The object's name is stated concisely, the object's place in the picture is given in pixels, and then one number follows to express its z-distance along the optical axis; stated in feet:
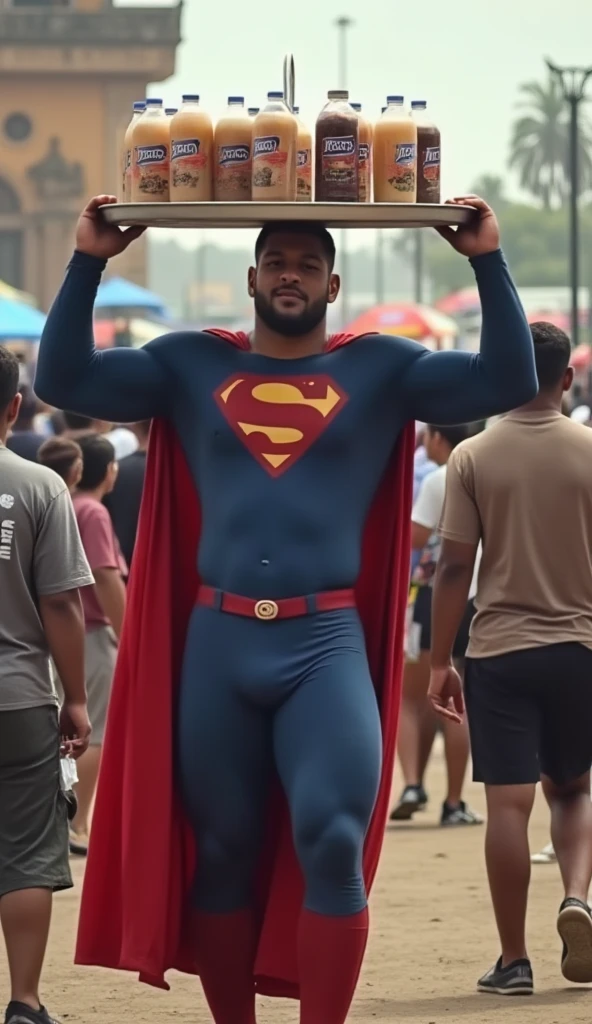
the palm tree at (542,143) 469.98
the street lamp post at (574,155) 93.81
